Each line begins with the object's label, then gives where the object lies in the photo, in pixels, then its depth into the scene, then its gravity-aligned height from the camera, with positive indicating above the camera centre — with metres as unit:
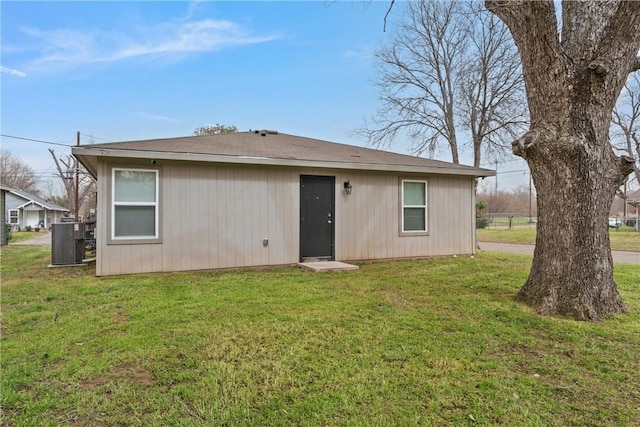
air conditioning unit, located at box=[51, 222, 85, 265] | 7.32 -0.43
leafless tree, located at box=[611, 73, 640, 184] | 22.73 +6.33
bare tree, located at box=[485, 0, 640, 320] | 3.79 +0.86
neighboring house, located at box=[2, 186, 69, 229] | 29.56 +1.05
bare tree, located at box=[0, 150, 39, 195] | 34.12 +5.13
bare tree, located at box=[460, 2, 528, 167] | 13.81 +5.25
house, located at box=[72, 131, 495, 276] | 6.11 +0.34
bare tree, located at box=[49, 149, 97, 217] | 29.14 +3.29
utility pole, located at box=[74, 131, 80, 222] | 18.09 +4.38
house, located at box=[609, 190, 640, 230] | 26.34 +1.15
